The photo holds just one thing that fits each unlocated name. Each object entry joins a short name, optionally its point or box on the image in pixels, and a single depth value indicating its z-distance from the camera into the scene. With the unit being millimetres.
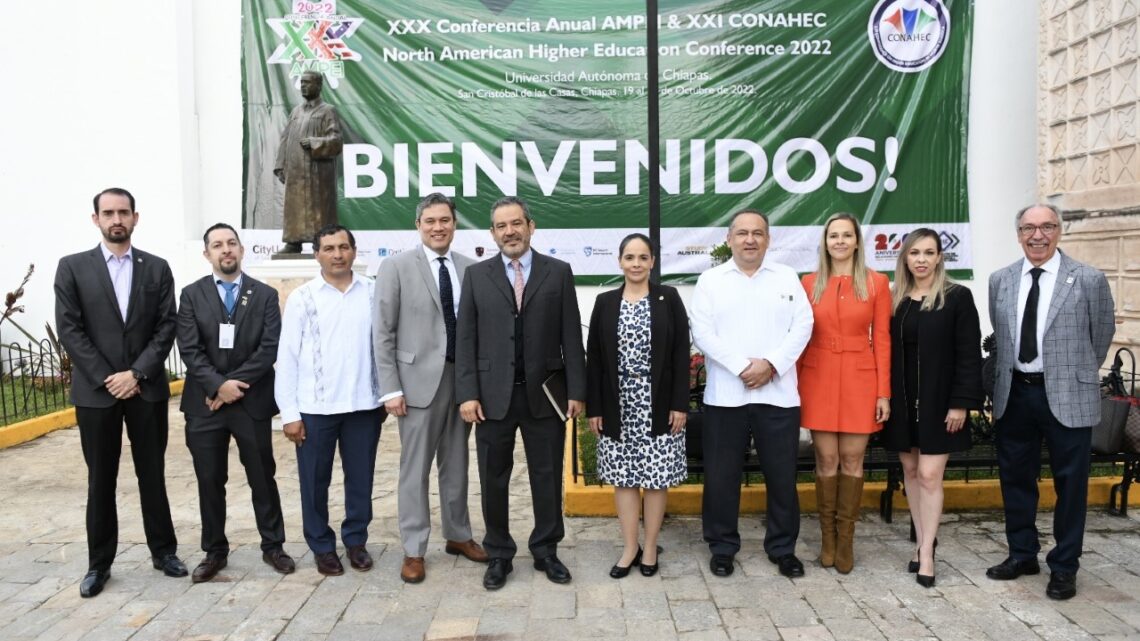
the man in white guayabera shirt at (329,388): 4215
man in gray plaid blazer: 3854
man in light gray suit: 4137
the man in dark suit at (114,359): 4000
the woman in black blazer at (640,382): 4039
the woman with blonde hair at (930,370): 3916
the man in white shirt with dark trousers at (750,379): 4047
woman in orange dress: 4020
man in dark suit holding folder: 4004
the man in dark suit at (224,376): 4137
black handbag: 4852
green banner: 10484
